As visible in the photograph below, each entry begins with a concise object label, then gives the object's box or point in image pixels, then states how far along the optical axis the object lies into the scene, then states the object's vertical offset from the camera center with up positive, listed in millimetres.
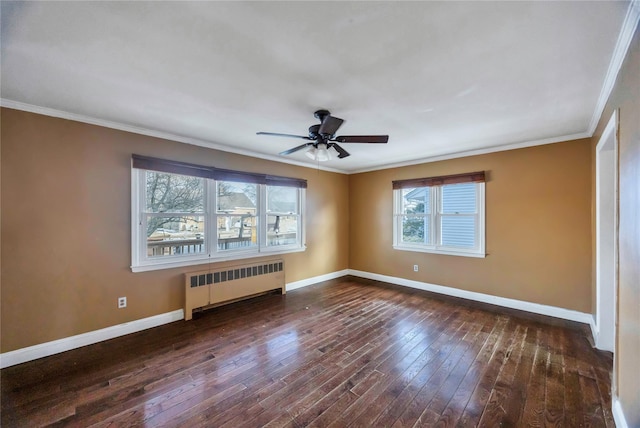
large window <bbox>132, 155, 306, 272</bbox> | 3305 -6
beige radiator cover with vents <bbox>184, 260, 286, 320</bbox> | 3592 -1074
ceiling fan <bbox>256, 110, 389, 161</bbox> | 2459 +793
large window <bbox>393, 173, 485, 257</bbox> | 4324 -25
